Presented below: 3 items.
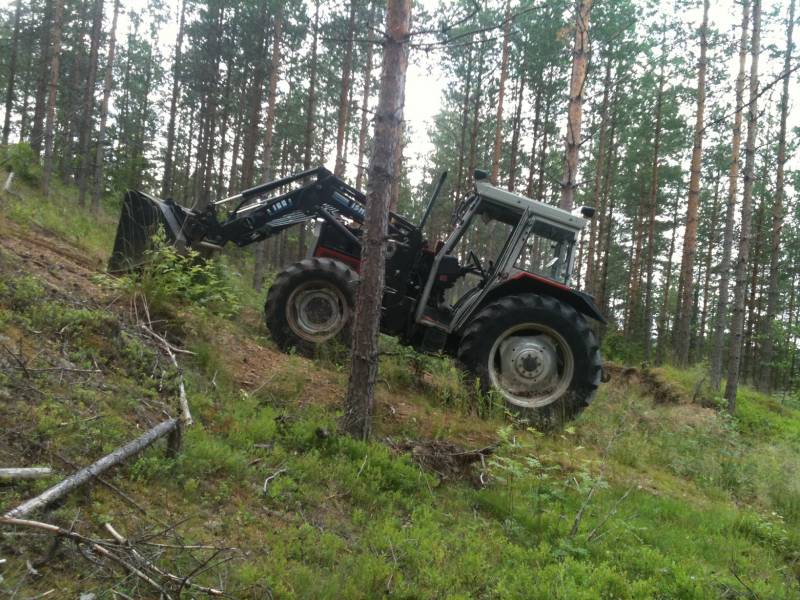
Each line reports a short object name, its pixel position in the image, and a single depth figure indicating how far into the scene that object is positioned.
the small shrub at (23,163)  12.80
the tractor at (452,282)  5.75
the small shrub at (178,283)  5.30
